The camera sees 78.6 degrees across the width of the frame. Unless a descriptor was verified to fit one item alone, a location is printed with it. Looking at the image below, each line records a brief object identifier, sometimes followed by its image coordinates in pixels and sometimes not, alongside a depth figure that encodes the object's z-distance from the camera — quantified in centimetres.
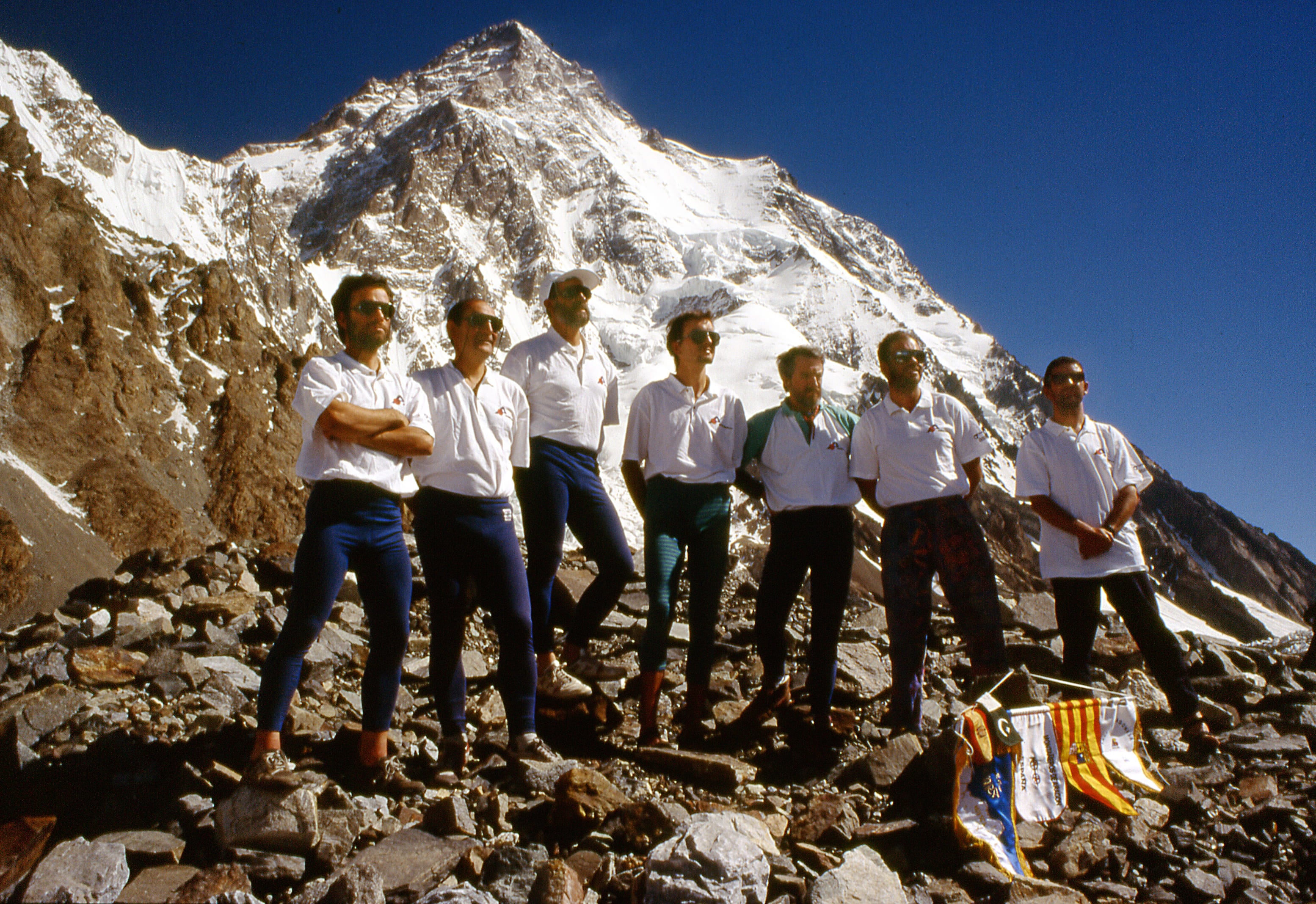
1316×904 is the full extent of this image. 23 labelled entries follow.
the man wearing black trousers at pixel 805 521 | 461
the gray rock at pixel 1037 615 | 742
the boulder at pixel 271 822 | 307
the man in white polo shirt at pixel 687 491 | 449
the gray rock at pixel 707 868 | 278
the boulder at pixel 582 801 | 338
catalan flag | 398
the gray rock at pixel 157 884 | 277
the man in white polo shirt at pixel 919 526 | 457
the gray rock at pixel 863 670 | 568
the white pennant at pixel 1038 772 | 374
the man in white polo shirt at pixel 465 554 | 398
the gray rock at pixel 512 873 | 296
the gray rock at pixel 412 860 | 290
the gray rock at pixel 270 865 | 298
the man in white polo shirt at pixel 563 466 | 462
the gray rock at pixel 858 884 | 297
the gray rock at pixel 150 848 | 302
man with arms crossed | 357
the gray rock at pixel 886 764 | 421
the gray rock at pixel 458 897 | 279
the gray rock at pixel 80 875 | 269
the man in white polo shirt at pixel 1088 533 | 489
